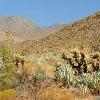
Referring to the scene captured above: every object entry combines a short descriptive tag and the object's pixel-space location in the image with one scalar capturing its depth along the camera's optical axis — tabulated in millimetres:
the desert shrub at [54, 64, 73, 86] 18952
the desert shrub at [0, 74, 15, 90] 17500
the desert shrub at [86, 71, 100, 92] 17562
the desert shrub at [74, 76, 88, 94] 16625
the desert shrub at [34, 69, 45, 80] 18853
